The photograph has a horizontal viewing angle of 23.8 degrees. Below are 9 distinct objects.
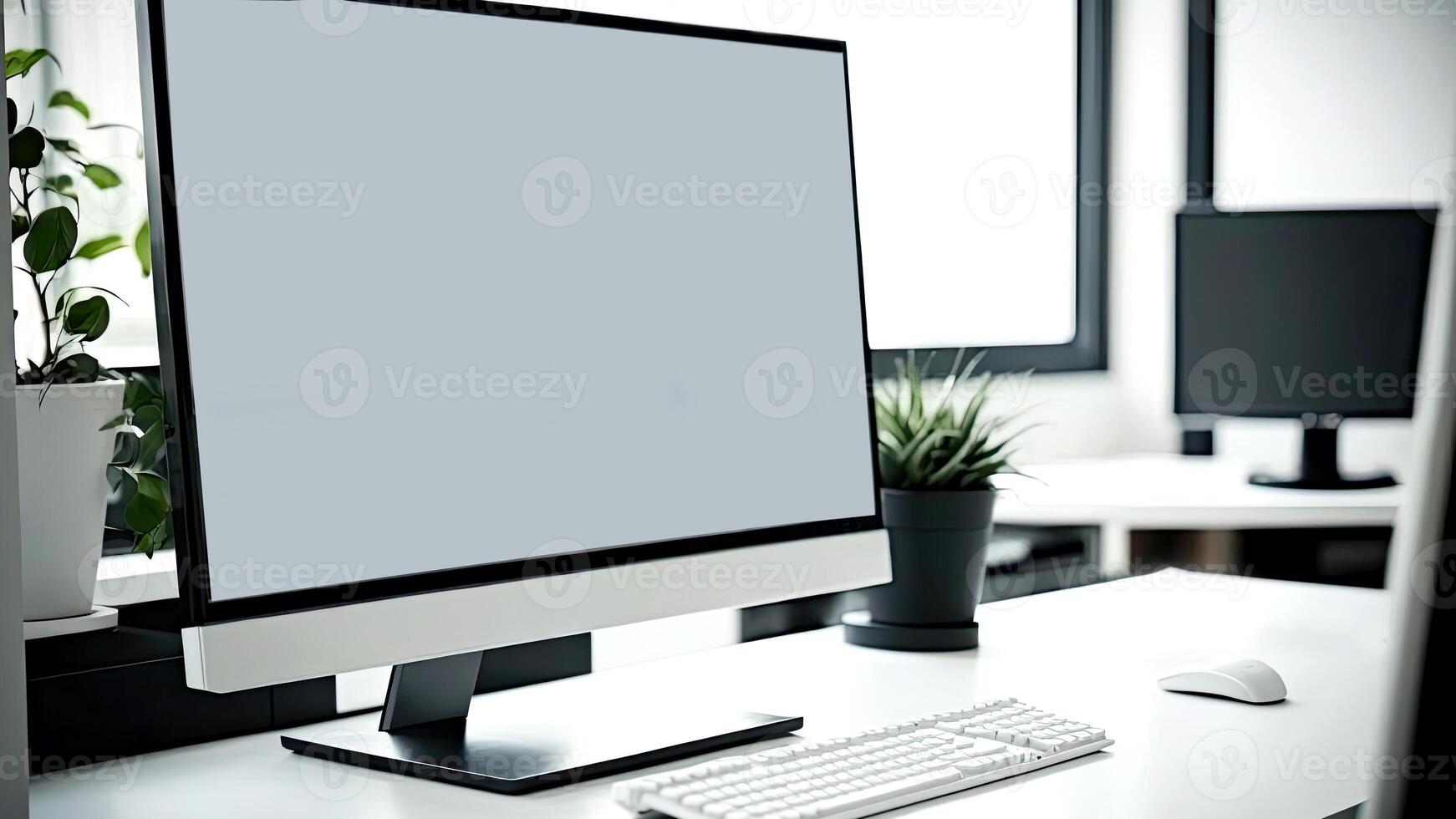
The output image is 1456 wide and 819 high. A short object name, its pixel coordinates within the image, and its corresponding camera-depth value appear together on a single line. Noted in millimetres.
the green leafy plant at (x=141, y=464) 2803
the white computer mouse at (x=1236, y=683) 2939
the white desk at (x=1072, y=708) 2690
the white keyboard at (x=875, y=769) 2624
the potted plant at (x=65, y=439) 2762
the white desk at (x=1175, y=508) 3792
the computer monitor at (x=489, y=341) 2643
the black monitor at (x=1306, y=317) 3991
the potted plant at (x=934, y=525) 3147
